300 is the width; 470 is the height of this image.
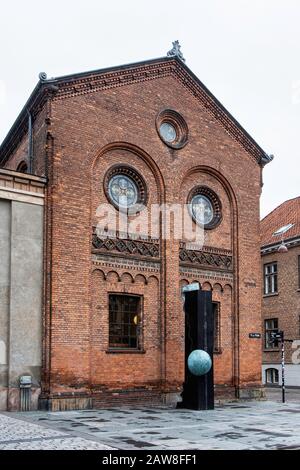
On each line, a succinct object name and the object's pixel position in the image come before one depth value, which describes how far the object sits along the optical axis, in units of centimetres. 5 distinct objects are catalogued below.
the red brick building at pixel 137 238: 1961
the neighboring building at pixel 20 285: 1848
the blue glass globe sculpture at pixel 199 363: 1927
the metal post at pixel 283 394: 2417
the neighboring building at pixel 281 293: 3603
